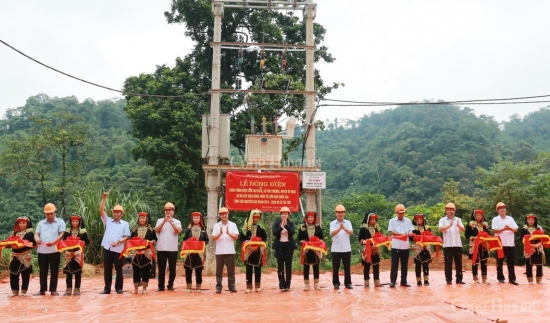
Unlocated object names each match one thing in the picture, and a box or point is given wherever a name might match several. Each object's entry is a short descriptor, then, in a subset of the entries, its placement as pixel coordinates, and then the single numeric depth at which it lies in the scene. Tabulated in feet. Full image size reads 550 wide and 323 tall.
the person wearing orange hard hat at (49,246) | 26.17
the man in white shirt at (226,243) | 27.73
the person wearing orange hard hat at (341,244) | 28.17
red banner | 39.09
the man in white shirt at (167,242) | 27.37
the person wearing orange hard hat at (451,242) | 29.63
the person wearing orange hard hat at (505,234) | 29.89
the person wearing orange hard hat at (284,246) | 27.81
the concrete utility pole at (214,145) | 40.09
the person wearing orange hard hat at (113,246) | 26.68
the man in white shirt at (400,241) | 28.76
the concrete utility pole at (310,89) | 40.75
